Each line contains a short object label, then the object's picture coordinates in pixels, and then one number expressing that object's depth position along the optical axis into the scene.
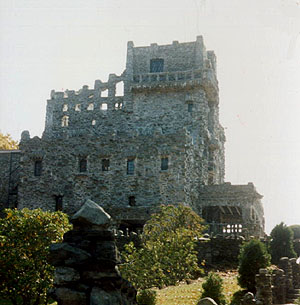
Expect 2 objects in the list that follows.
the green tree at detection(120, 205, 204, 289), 22.45
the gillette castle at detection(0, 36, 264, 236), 38.03
